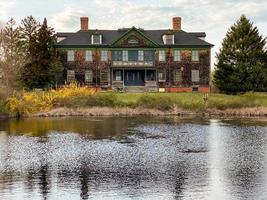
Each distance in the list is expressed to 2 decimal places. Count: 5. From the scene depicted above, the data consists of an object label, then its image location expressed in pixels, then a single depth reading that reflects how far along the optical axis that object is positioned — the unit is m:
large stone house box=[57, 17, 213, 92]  65.25
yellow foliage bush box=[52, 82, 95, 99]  52.33
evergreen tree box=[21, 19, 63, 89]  58.31
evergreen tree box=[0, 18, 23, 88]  51.99
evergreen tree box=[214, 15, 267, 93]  57.56
